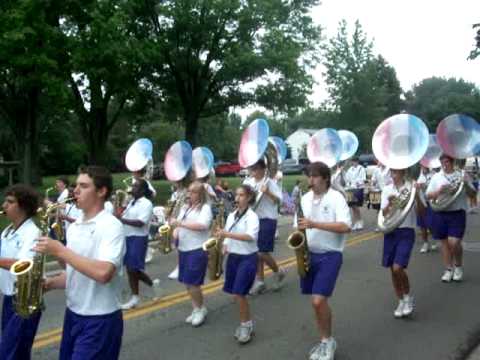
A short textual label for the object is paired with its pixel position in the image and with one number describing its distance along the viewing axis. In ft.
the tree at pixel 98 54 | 60.39
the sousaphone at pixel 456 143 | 25.36
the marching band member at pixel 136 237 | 22.63
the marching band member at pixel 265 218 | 25.34
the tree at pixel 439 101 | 146.20
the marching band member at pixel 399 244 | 20.36
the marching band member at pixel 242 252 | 18.44
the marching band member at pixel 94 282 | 11.00
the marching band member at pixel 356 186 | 46.29
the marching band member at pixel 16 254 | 12.39
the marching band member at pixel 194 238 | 19.94
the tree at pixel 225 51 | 80.38
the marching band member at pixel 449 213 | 25.58
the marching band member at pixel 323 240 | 16.40
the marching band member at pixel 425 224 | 31.98
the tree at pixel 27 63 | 54.34
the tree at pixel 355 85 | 184.85
